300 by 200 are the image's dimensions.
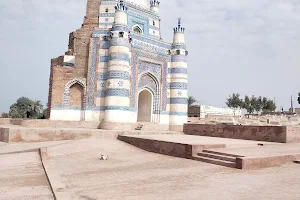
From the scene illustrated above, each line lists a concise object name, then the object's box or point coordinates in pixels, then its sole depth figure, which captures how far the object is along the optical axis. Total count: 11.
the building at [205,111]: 36.62
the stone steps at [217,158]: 7.31
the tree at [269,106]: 50.43
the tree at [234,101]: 49.92
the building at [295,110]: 54.12
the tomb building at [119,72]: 17.45
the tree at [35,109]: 37.91
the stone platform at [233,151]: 7.07
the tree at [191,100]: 56.25
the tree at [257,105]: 49.94
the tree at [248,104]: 49.61
